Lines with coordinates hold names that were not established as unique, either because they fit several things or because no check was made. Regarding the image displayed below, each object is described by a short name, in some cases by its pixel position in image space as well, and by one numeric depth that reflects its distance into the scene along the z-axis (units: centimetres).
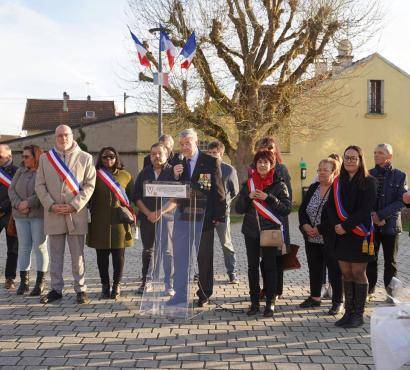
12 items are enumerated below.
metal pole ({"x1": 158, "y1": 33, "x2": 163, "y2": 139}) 1451
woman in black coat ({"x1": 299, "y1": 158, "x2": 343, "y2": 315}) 586
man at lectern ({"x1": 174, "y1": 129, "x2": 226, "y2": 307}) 578
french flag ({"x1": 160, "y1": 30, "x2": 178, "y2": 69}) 1469
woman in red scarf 565
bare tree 1747
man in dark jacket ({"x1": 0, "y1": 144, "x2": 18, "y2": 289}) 689
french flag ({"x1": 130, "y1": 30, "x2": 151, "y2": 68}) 1474
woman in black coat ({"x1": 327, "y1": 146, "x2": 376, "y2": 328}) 515
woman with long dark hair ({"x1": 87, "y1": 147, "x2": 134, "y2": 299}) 626
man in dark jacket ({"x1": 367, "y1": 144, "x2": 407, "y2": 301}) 601
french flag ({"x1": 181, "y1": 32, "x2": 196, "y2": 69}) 1428
